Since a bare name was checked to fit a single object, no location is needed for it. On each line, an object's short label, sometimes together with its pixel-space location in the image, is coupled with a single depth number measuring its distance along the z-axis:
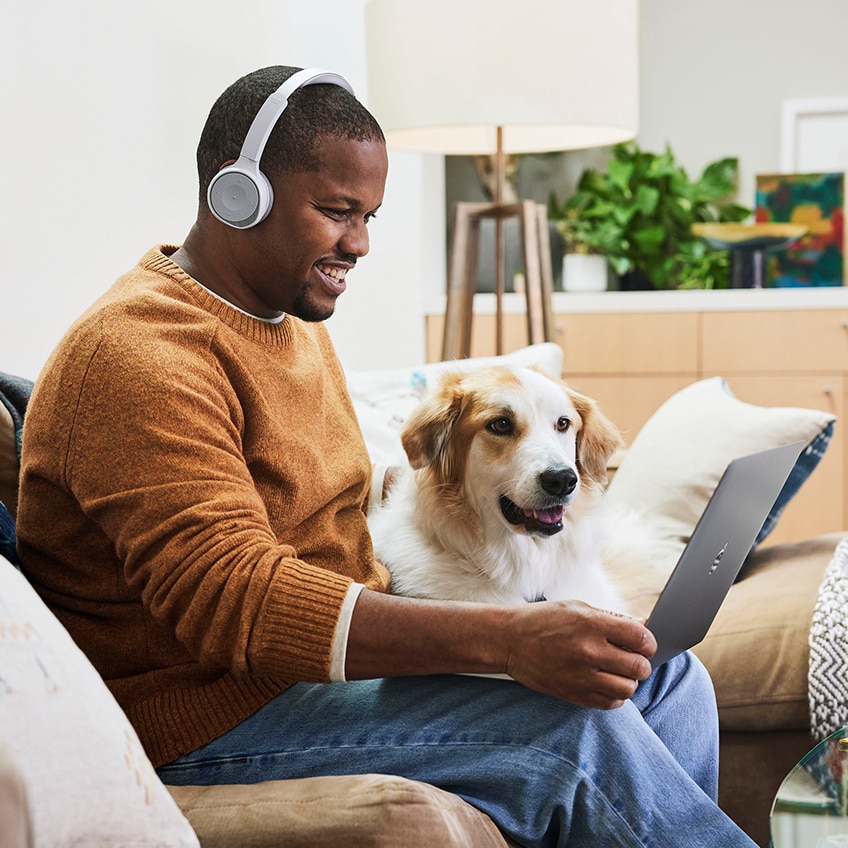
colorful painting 4.31
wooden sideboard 4.04
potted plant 4.42
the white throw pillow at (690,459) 1.95
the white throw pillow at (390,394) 1.98
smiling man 1.00
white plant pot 4.39
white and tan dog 1.42
